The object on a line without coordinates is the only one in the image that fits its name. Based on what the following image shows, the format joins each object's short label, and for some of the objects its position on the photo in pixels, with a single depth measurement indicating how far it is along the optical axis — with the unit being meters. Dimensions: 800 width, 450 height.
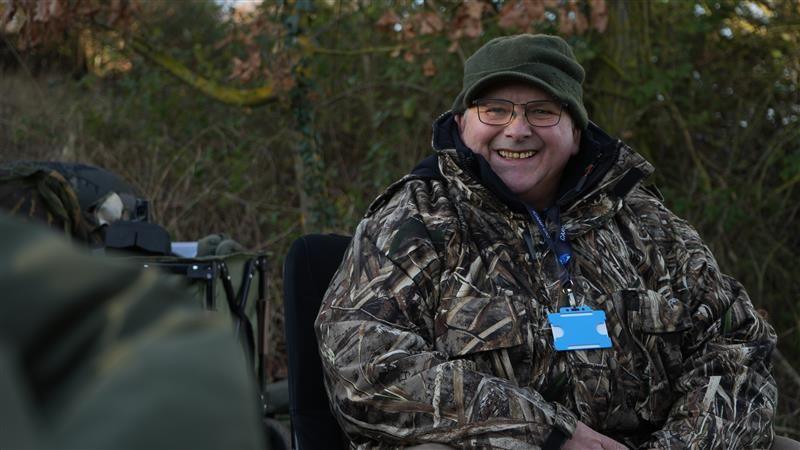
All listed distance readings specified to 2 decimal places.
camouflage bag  4.14
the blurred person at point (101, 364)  0.62
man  2.67
